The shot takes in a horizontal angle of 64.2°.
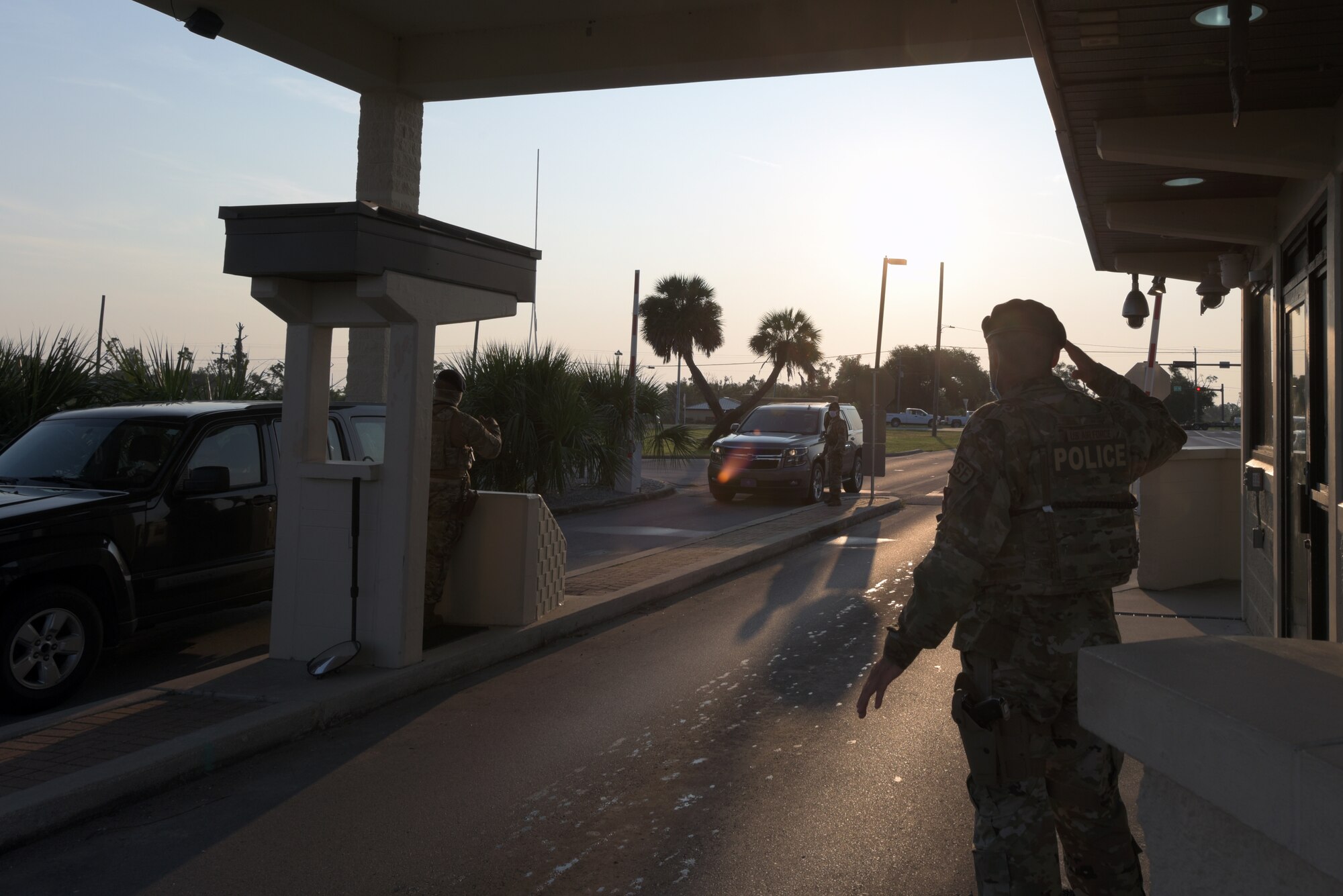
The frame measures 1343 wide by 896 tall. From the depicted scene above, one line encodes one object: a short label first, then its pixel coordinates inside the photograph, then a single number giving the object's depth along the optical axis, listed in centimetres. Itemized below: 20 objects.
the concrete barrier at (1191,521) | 984
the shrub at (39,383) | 1157
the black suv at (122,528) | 609
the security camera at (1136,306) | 1062
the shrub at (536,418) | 1712
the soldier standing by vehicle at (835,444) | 1944
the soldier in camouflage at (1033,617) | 309
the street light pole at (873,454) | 1955
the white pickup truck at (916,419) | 9662
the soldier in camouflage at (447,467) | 750
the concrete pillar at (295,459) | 674
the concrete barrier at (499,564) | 787
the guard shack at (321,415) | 634
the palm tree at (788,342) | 4816
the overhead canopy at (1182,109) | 427
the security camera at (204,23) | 1137
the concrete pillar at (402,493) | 654
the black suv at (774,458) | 1973
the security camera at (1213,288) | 871
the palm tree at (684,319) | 4447
